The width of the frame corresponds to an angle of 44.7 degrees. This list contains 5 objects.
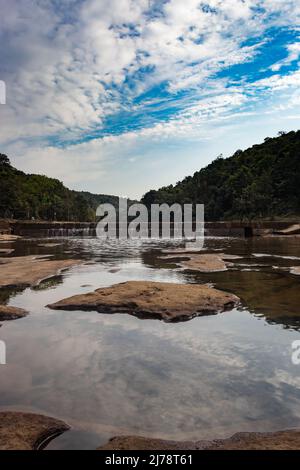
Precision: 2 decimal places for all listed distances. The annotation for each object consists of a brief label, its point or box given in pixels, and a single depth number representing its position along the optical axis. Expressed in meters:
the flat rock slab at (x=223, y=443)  3.67
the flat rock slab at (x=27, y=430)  3.70
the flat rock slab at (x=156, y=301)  9.19
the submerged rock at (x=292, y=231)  54.91
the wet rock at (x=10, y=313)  8.98
